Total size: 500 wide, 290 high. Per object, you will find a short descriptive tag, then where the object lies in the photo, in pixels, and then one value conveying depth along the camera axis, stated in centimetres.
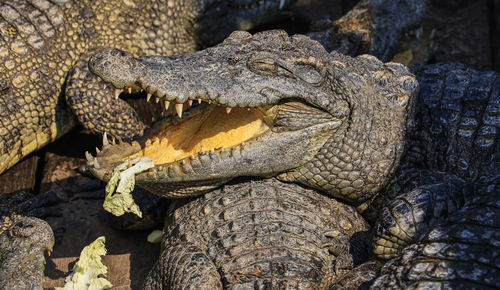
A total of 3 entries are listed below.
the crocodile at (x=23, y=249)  544
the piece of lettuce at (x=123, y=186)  576
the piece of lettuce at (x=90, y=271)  613
